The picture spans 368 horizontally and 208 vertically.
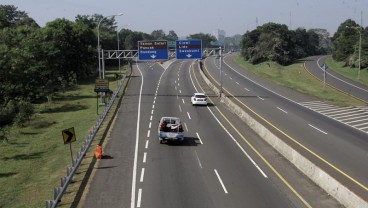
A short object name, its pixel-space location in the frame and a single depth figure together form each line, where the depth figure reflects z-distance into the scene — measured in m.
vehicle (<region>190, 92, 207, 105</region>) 53.28
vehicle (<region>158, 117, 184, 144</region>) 32.47
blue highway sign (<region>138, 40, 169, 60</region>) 60.44
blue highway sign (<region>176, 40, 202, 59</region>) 60.59
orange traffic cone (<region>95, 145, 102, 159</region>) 28.48
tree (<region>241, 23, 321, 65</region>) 110.03
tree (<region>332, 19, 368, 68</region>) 87.48
